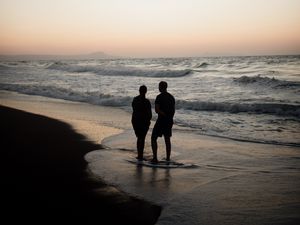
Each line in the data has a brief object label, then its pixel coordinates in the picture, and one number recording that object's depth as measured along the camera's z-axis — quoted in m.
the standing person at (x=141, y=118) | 7.92
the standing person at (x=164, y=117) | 7.75
